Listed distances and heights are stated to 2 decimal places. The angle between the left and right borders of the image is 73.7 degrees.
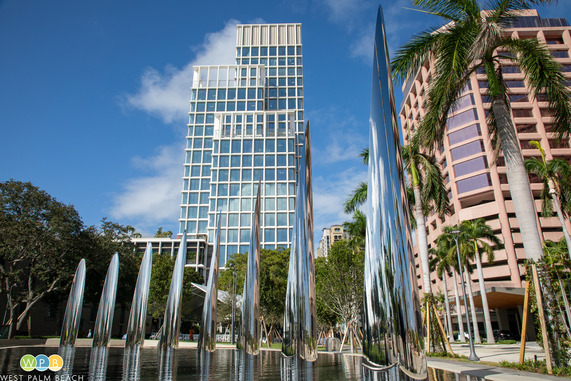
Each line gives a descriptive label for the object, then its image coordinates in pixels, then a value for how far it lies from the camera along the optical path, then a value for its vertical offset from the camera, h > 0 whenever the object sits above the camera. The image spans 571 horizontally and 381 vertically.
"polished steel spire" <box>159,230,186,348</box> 15.19 +0.13
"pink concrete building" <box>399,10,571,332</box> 49.22 +19.93
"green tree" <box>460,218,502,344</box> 37.28 +7.15
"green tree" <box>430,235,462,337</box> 38.75 +6.02
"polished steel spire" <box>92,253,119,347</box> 16.68 +0.48
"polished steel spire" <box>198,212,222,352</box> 13.80 +0.06
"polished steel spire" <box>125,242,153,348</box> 16.67 +0.54
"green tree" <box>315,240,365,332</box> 25.94 +2.17
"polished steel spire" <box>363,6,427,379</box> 4.24 +0.66
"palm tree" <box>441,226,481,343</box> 36.56 +5.54
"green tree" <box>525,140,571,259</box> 25.19 +8.83
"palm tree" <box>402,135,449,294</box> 19.64 +6.74
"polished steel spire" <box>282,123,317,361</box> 7.73 +0.74
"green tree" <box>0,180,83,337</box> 31.47 +6.20
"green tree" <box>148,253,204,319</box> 40.78 +3.46
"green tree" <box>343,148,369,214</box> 26.39 +7.71
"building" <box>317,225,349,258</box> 156.82 +32.08
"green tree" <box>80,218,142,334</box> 38.03 +6.16
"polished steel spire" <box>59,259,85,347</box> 17.00 +0.48
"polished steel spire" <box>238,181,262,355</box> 11.21 +0.53
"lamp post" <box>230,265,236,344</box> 34.91 +1.37
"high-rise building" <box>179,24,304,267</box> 86.00 +40.96
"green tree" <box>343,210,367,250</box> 29.20 +6.38
